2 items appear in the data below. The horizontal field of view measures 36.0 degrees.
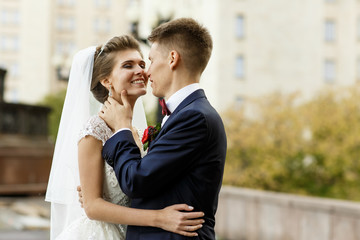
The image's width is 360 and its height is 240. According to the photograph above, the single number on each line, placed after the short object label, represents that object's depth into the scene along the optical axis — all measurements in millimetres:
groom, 2826
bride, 2990
